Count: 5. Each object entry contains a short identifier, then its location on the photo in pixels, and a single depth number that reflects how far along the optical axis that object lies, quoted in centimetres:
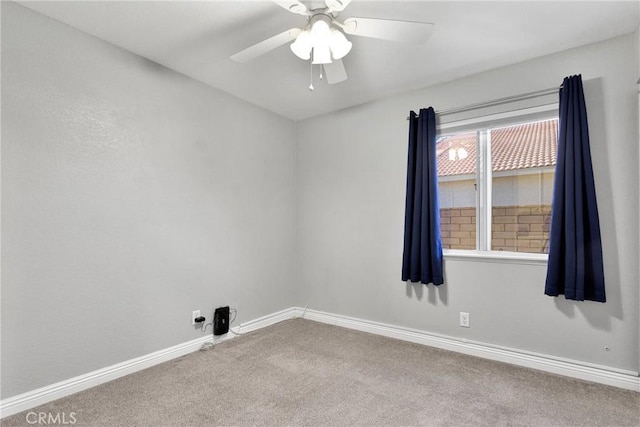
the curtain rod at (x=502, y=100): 243
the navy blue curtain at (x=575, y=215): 220
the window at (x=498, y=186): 254
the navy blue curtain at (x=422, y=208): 281
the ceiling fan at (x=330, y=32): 163
